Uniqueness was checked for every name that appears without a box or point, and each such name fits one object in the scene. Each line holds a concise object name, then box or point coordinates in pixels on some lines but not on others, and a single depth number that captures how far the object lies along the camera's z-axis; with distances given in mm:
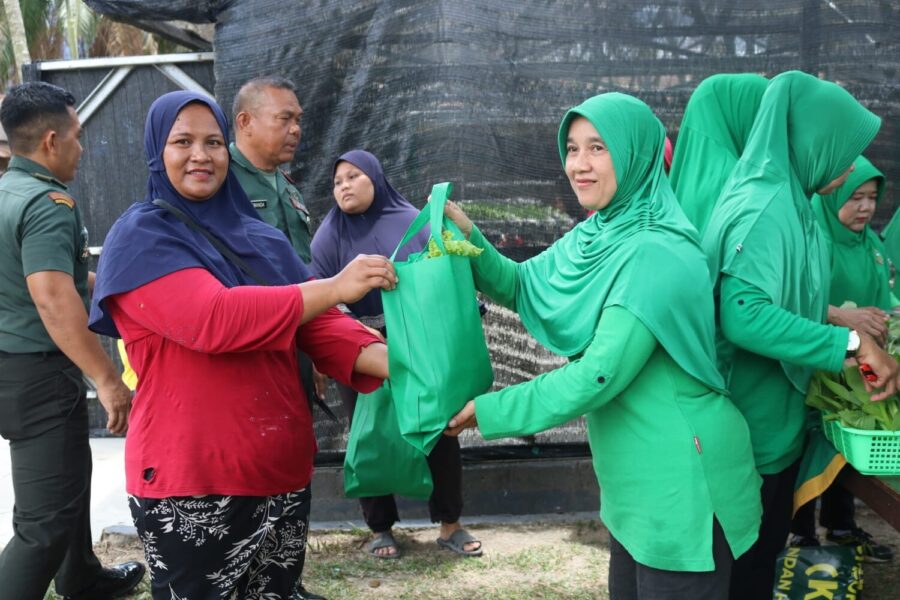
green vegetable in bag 2102
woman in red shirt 1944
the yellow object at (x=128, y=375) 2723
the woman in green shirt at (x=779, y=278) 2102
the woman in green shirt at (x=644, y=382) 1864
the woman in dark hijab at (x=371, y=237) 3623
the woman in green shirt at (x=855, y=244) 3537
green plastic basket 2088
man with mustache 3291
